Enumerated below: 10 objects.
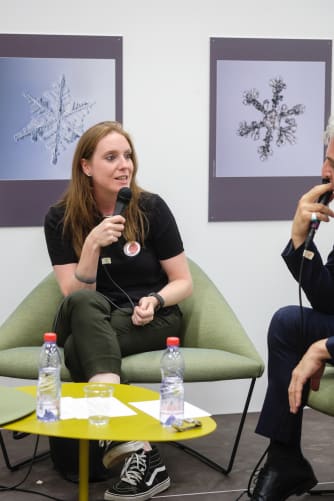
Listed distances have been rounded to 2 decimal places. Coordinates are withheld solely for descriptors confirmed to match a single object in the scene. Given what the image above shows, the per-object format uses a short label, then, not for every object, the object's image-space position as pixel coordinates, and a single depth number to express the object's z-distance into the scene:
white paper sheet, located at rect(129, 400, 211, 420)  2.27
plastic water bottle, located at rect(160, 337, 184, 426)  2.17
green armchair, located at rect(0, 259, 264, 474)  3.08
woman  3.22
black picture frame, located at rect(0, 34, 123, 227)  3.85
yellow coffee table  2.06
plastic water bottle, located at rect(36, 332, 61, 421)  2.19
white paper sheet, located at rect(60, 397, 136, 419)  2.24
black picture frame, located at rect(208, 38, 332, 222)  4.02
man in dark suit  2.57
